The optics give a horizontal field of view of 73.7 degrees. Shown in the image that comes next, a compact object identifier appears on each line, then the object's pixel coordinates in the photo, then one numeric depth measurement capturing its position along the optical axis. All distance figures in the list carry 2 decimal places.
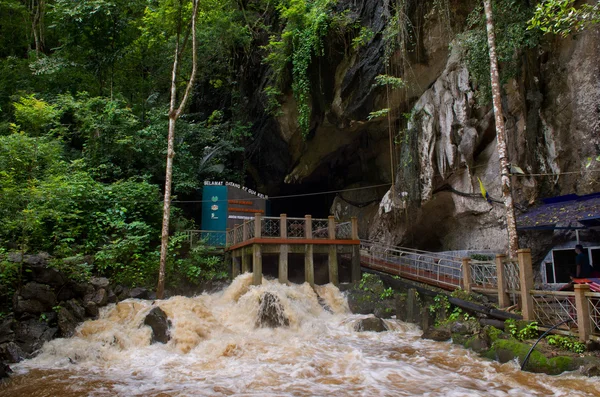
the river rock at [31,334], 9.74
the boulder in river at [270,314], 11.86
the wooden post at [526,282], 8.96
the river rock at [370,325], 11.75
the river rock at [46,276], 10.98
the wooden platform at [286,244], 14.50
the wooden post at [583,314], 7.63
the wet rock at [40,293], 10.54
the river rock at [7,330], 9.57
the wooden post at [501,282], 10.04
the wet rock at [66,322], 10.45
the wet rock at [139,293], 13.64
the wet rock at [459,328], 10.16
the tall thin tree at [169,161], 13.33
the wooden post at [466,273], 11.66
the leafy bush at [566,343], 7.64
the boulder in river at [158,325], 10.43
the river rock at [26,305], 10.30
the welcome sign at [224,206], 19.45
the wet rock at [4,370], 7.73
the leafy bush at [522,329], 8.65
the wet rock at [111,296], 12.49
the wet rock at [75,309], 11.11
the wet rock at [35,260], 10.91
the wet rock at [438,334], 10.55
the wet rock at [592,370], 6.99
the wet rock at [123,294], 13.31
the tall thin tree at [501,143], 10.27
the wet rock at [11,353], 9.02
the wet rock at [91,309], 11.48
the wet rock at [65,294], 11.24
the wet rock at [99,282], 12.34
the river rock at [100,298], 11.93
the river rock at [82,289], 11.62
